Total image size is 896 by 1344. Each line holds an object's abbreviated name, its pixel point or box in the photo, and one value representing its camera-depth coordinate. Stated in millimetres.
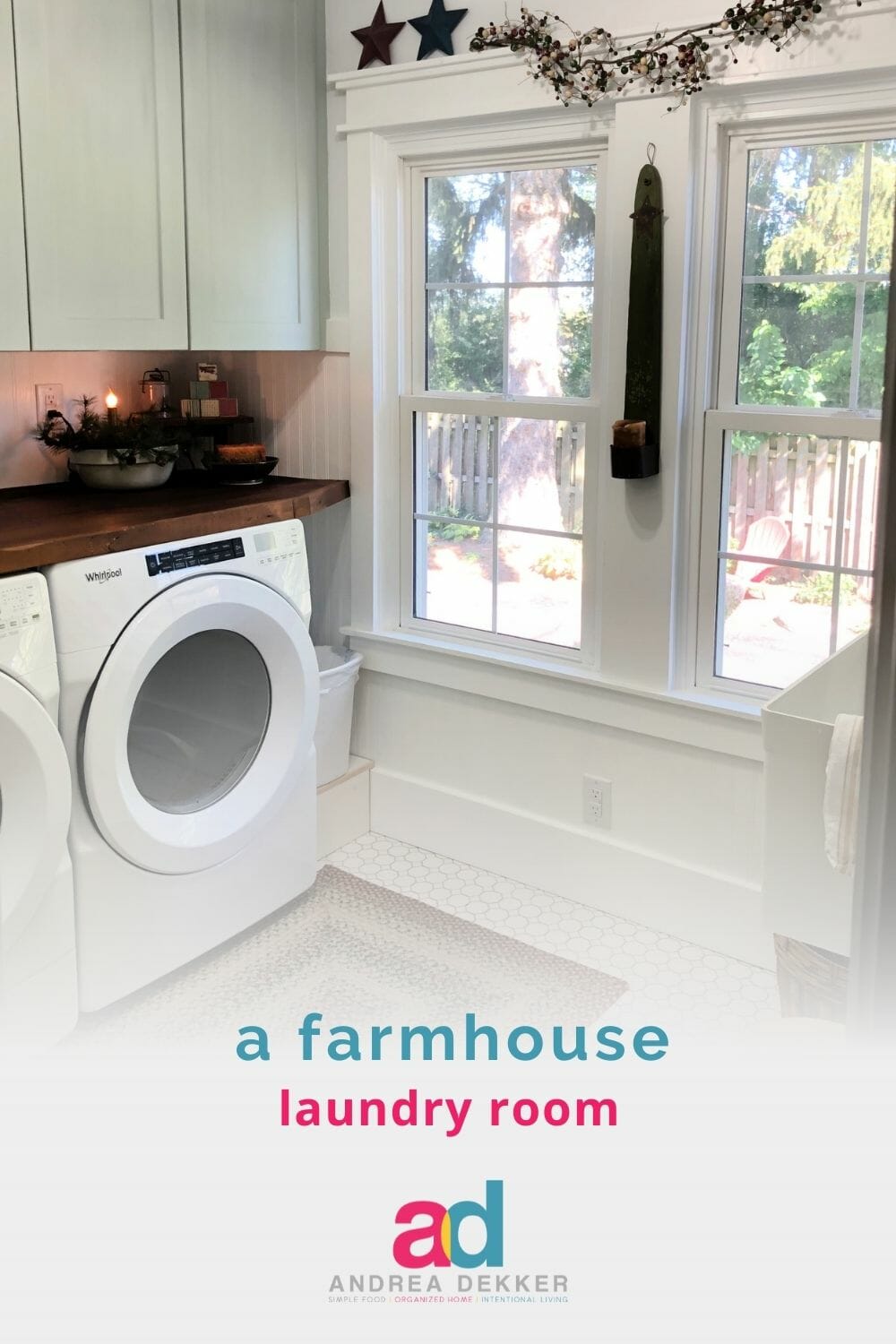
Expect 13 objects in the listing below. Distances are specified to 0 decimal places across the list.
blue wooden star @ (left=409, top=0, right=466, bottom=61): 2787
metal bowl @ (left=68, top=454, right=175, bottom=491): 2896
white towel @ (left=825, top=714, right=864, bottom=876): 1513
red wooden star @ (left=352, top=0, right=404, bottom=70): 2904
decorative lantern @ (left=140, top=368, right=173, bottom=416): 3266
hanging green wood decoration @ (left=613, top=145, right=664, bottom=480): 2535
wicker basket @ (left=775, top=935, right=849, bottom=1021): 1970
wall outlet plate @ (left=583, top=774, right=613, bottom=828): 2941
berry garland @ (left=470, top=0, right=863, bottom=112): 2322
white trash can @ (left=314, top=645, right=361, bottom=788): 3156
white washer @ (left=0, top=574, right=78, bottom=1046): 2145
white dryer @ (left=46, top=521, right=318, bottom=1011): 2320
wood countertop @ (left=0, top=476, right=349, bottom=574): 2238
